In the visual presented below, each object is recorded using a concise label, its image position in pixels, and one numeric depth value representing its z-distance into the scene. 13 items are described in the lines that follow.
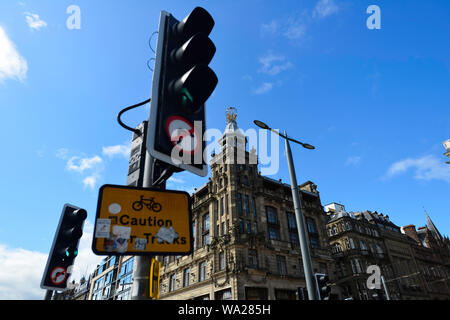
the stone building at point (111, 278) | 55.39
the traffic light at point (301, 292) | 9.78
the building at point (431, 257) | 57.56
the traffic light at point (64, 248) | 5.32
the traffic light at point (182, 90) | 2.35
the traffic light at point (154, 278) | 2.12
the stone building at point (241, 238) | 33.12
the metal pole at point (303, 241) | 7.16
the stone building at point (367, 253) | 41.98
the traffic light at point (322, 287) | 8.26
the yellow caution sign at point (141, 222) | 2.08
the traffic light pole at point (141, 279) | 2.09
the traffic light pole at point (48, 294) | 5.66
